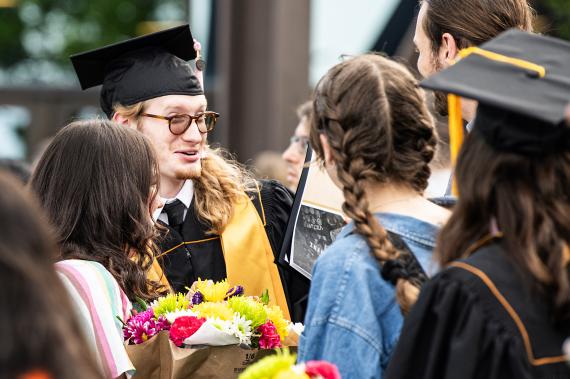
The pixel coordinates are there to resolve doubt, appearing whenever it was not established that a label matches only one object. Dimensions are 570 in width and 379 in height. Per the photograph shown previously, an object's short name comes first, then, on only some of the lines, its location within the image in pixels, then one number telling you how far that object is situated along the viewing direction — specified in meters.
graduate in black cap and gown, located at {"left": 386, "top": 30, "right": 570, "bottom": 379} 4.09
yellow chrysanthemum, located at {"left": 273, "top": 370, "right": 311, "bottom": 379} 4.03
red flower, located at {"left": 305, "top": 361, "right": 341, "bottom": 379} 4.13
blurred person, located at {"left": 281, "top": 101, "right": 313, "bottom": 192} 13.32
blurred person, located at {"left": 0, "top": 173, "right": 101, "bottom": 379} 2.94
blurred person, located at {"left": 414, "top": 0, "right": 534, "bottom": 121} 6.69
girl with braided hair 4.76
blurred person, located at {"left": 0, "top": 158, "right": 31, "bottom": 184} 15.61
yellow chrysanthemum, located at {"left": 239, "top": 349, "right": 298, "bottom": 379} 4.06
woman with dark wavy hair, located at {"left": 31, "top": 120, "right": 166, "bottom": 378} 6.26
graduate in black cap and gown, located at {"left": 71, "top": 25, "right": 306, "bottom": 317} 7.76
